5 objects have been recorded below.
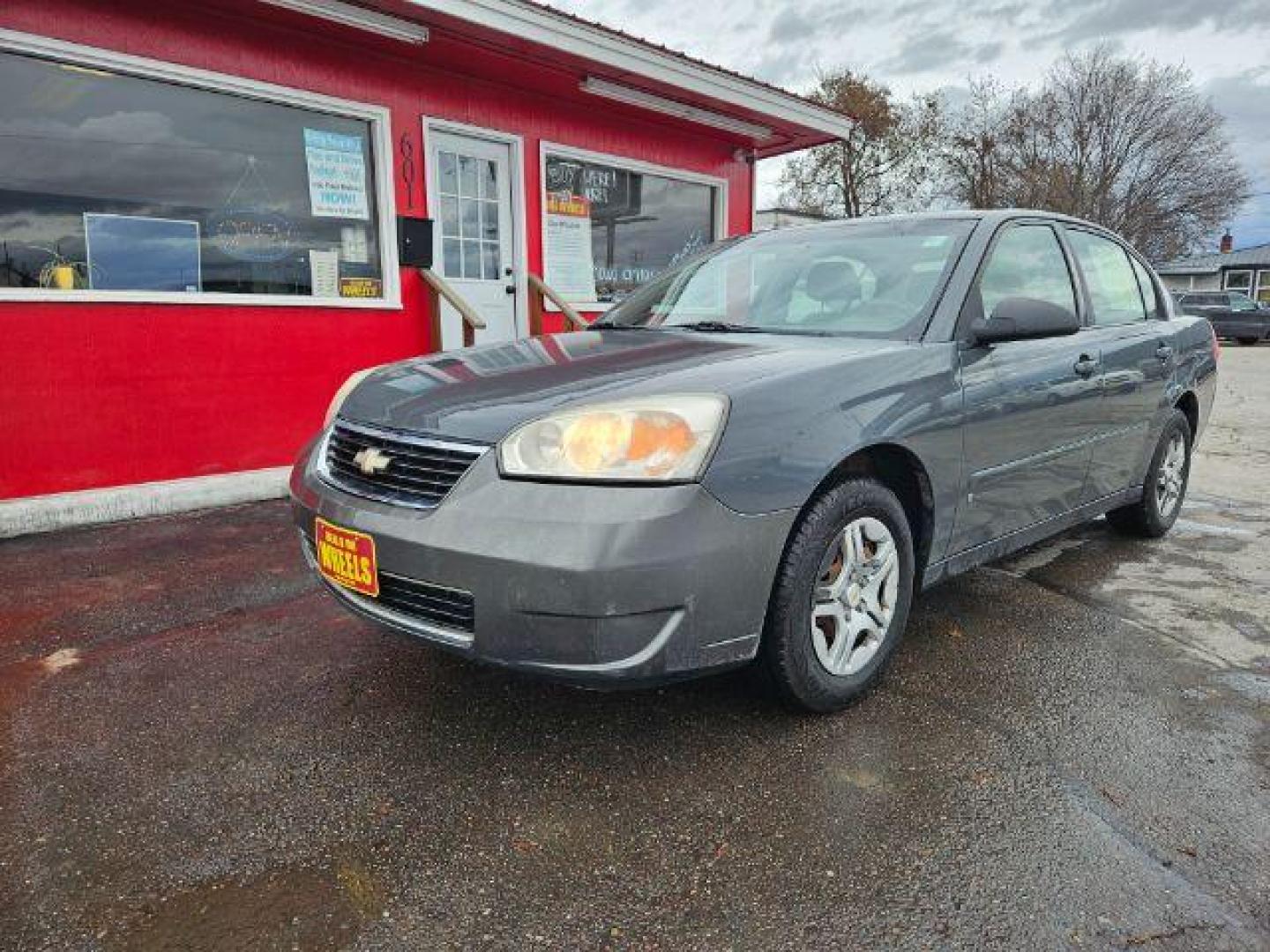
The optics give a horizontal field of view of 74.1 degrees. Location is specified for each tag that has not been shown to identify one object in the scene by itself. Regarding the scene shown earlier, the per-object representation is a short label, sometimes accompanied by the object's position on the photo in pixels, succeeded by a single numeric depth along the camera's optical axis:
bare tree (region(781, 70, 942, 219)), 30.78
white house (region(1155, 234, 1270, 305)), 43.81
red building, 4.38
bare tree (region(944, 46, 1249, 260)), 34.72
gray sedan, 1.91
